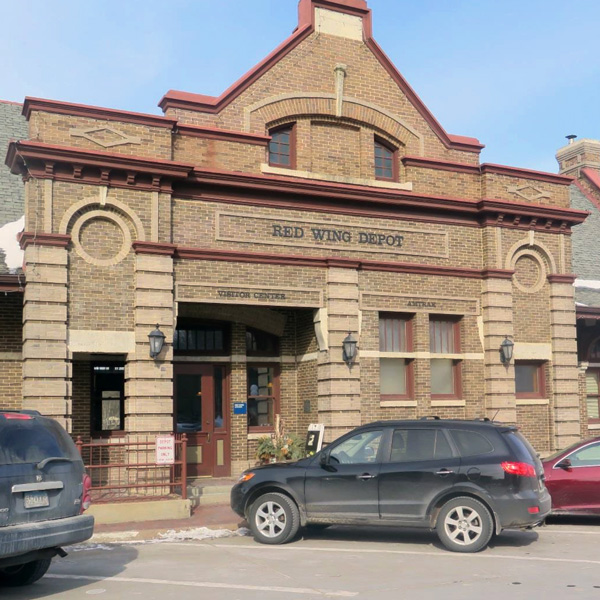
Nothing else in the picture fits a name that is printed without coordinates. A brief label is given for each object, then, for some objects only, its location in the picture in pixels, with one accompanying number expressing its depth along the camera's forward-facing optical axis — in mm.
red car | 11617
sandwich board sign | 15034
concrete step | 14039
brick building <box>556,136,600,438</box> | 19422
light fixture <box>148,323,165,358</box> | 13734
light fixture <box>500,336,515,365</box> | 16875
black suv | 9820
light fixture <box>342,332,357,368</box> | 15539
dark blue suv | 7434
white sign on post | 13180
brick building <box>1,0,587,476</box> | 13734
